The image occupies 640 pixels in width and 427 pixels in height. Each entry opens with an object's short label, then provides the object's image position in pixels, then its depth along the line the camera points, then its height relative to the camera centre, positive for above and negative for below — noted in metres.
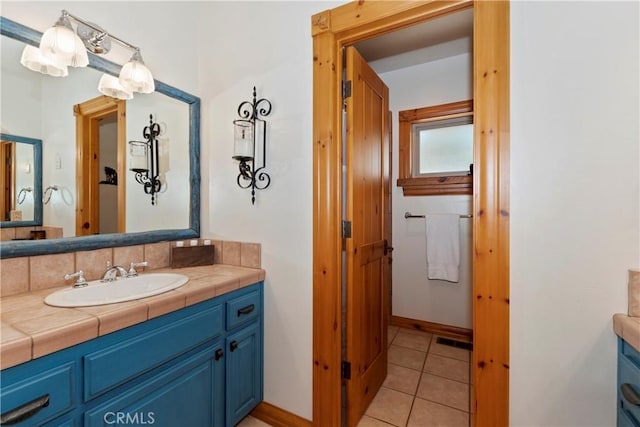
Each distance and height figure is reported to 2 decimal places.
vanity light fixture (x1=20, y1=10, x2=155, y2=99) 1.17 +0.71
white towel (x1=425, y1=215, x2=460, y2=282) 2.56 -0.33
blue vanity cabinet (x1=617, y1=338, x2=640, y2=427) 0.85 -0.56
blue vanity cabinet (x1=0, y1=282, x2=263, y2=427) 0.78 -0.58
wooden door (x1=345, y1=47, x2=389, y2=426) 1.50 -0.14
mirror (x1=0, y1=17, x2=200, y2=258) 1.18 +0.33
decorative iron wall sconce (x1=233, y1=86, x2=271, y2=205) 1.60 +0.40
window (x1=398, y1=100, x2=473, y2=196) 2.61 +0.62
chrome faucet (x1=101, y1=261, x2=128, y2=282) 1.32 -0.29
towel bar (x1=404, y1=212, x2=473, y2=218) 2.78 -0.03
